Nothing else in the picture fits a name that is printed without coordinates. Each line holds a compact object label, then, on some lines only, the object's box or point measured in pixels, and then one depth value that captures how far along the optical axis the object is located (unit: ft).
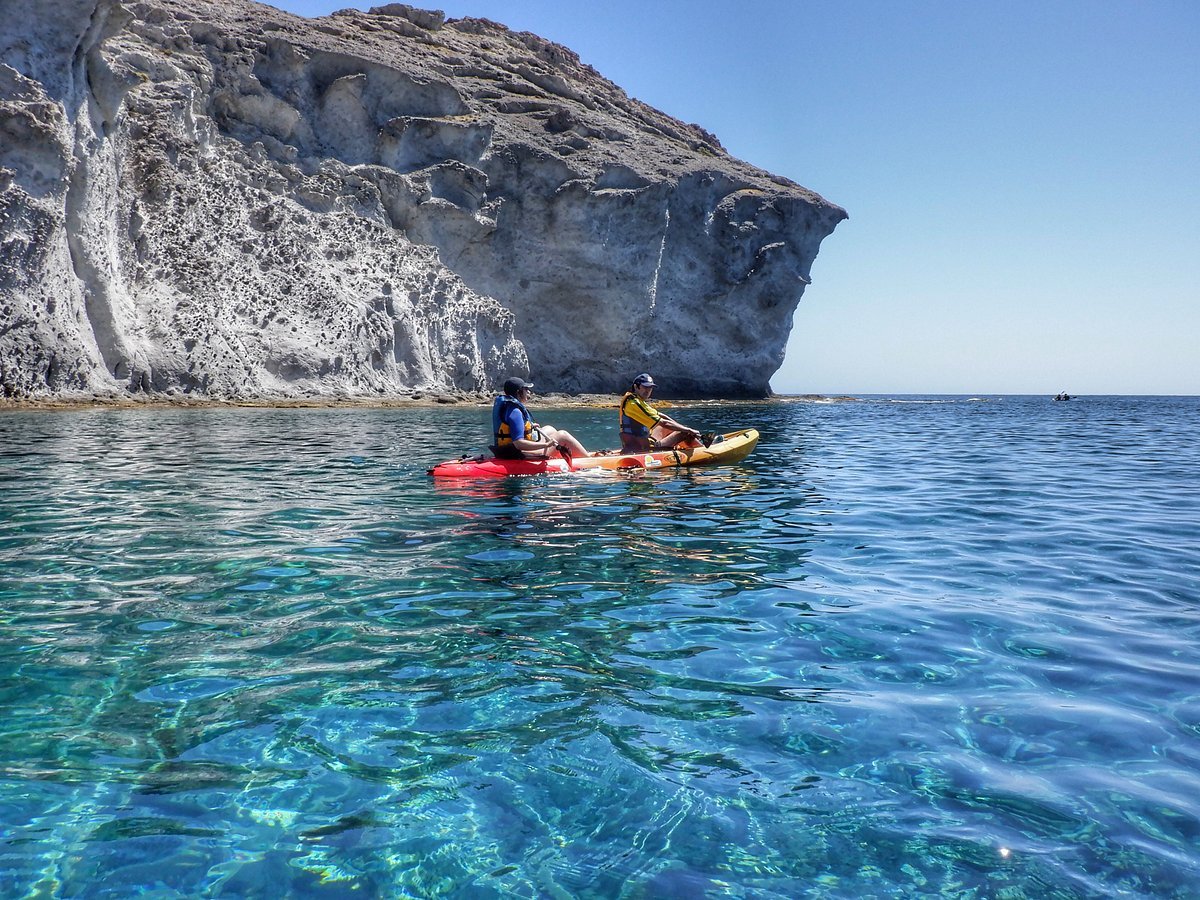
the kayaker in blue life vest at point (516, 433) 37.58
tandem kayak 37.06
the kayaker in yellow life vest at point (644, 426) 43.06
